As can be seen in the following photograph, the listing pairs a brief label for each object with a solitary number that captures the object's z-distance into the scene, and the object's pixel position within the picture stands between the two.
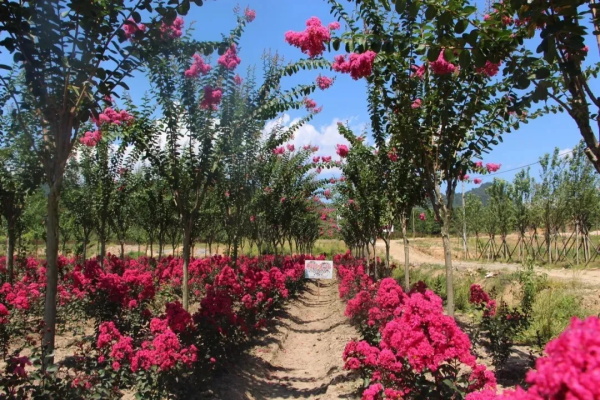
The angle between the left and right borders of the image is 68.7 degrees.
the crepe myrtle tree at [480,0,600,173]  2.02
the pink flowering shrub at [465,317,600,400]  1.11
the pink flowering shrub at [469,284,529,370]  5.12
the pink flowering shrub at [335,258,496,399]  3.01
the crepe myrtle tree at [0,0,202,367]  3.14
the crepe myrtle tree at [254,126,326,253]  11.50
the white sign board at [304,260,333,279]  13.21
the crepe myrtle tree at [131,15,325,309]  5.37
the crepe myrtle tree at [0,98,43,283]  6.29
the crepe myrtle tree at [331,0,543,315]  4.59
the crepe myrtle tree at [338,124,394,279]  10.20
